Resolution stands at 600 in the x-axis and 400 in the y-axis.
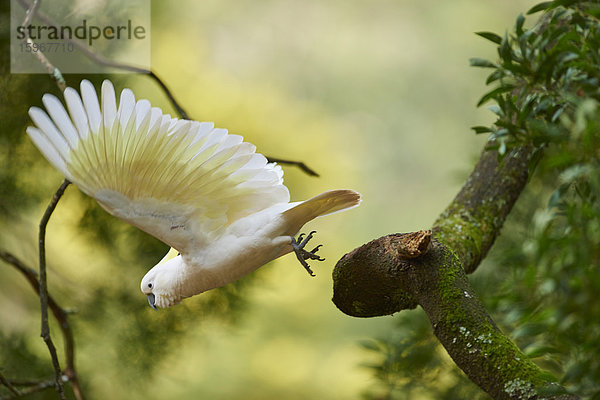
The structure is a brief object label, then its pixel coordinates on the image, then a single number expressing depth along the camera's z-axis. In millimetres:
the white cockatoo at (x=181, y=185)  11122
